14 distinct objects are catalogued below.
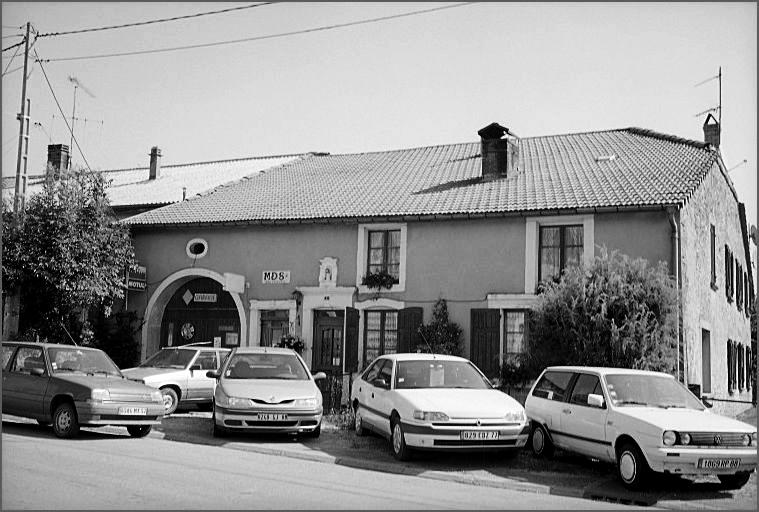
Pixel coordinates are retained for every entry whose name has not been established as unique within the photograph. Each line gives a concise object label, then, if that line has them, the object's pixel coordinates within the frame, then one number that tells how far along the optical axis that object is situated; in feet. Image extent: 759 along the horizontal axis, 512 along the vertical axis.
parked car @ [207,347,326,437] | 44.06
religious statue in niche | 70.90
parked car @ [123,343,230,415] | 56.85
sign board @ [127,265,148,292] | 75.92
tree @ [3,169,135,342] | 68.85
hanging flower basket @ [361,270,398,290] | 68.64
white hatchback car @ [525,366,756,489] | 32.27
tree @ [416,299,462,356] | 64.34
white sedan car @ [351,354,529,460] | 37.55
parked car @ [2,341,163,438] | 42.70
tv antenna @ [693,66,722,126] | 77.13
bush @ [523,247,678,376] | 49.06
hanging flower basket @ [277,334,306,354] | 69.97
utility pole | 64.90
